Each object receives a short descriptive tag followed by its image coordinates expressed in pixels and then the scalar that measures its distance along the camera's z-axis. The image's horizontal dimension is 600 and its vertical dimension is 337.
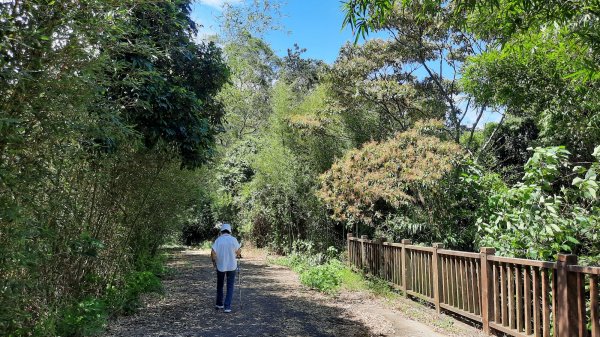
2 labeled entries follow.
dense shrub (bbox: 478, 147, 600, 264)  5.22
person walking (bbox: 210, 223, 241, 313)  7.06
